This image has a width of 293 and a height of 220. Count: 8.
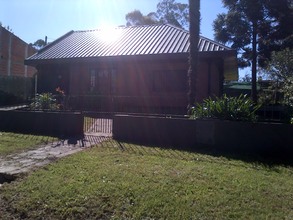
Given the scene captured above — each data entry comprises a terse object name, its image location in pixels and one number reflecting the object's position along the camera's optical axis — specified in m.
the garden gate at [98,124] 10.84
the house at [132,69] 15.82
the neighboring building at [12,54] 31.64
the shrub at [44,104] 12.34
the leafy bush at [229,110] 8.76
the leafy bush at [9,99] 23.95
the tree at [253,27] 28.81
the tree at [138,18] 44.16
